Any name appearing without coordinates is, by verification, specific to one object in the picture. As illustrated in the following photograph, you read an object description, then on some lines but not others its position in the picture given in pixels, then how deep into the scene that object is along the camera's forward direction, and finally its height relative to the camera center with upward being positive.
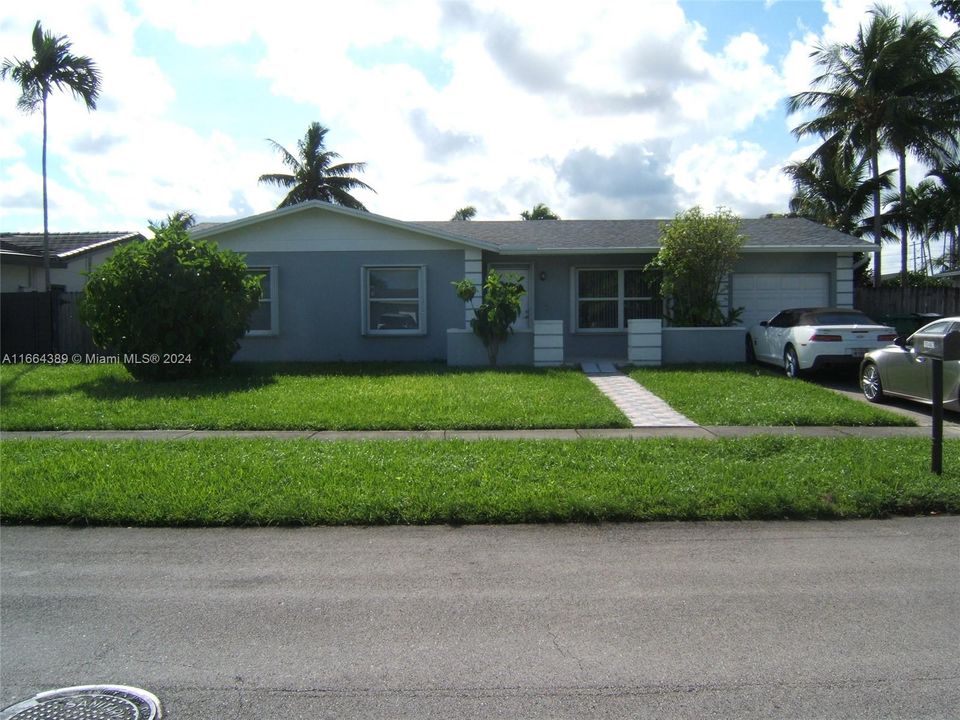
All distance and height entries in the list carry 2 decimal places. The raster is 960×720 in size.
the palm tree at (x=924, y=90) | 24.98 +8.29
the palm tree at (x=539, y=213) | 56.14 +9.72
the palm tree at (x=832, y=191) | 29.25 +6.18
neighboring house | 22.50 +2.76
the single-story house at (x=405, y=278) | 17.03 +1.55
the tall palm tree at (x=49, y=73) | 21.12 +7.48
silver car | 10.31 -0.39
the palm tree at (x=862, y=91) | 25.44 +8.63
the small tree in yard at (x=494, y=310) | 15.50 +0.72
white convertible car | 13.41 +0.16
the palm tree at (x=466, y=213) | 59.36 +10.24
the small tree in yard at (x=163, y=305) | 13.66 +0.73
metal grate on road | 3.40 -1.61
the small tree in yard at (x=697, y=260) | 16.56 +1.85
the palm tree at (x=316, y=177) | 39.72 +8.73
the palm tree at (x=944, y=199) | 30.88 +6.02
